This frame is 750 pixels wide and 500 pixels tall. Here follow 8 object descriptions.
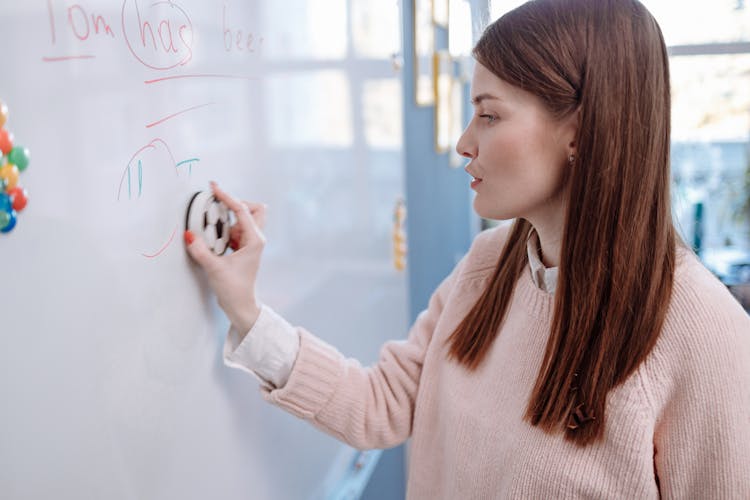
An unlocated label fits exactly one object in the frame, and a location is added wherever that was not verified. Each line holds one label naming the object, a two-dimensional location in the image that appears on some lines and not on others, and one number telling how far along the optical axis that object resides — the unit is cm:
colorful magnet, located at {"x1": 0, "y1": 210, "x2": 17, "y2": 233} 51
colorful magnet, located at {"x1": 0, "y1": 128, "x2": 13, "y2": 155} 50
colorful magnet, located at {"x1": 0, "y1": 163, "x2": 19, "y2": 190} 50
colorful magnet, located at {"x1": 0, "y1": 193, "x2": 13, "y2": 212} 50
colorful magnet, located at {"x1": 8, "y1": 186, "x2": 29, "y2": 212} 51
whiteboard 55
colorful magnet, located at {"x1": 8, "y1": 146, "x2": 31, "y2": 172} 51
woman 81
